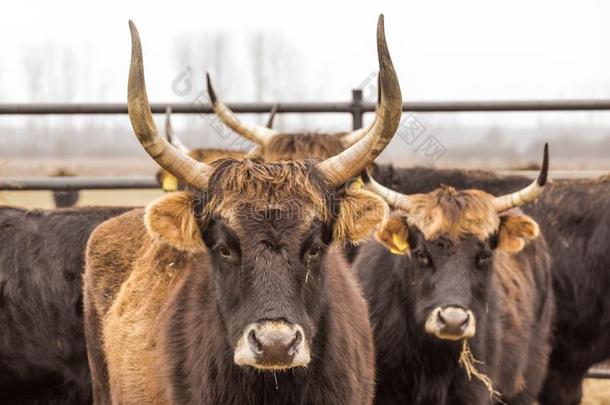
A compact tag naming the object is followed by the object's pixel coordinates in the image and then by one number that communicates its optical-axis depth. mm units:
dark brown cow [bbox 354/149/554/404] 11156
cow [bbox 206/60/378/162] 14984
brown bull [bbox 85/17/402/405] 7445
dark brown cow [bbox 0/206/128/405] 11977
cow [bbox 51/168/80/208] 19444
